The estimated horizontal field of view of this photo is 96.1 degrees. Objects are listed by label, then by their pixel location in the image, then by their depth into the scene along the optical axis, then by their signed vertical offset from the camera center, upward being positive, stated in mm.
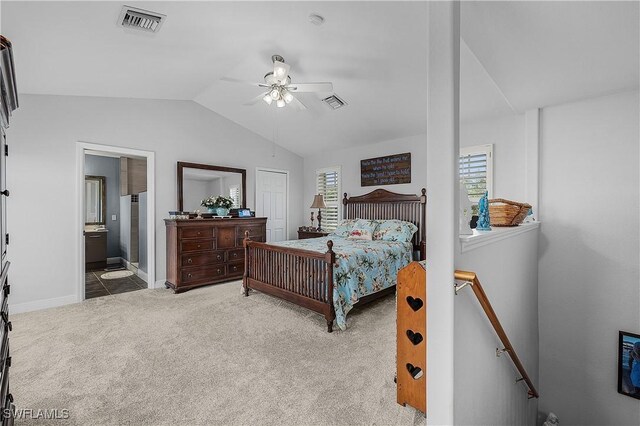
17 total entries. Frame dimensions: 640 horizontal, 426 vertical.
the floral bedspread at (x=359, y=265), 3068 -663
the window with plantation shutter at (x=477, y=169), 3846 +575
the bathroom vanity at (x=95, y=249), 5750 -776
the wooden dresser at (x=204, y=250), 4324 -636
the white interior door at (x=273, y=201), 5859 +209
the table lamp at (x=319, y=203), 5688 +149
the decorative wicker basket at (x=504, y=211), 2295 -5
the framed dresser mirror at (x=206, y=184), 4836 +473
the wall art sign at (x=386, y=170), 4887 +726
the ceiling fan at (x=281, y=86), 3068 +1353
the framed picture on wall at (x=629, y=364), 2662 -1434
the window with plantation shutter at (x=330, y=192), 5969 +382
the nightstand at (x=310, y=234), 5575 -470
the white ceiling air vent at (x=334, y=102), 4089 +1595
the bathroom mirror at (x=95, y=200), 6095 +225
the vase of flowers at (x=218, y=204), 4941 +112
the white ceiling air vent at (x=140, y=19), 2385 +1659
